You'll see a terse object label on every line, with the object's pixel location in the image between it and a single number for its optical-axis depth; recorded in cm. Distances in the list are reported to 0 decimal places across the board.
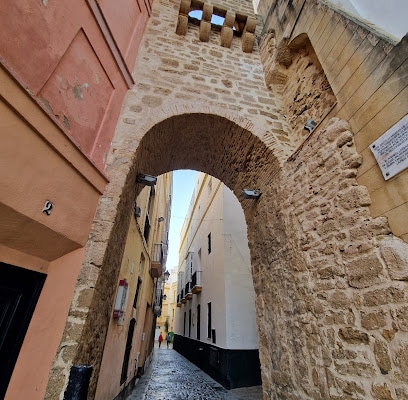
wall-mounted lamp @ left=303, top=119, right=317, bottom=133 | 289
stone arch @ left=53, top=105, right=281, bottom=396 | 184
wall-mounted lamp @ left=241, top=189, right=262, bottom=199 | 345
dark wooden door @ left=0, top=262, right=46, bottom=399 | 156
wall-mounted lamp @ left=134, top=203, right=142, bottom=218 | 434
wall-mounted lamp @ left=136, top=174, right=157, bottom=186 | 298
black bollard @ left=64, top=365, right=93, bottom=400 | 150
